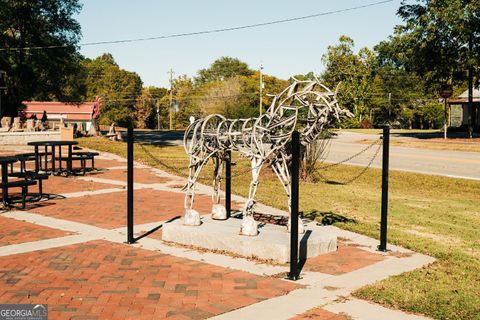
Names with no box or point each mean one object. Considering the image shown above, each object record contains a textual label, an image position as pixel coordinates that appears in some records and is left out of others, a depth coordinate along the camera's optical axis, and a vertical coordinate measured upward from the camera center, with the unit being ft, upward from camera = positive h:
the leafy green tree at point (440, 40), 103.14 +19.95
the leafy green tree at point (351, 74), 203.72 +23.32
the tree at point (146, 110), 238.48 +9.21
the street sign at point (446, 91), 124.88 +10.22
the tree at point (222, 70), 305.12 +36.78
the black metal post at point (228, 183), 28.95 -3.27
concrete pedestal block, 23.81 -5.46
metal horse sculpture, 24.43 -0.21
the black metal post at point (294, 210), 21.08 -3.43
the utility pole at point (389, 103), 205.34 +11.21
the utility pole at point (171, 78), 244.83 +25.49
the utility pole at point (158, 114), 235.30 +6.98
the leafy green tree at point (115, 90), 229.86 +19.79
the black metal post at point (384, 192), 25.91 -3.21
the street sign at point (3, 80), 110.22 +10.71
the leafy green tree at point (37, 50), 115.65 +18.49
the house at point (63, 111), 200.23 +7.17
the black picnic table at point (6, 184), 35.01 -3.87
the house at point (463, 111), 144.15 +6.40
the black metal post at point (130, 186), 26.78 -3.12
